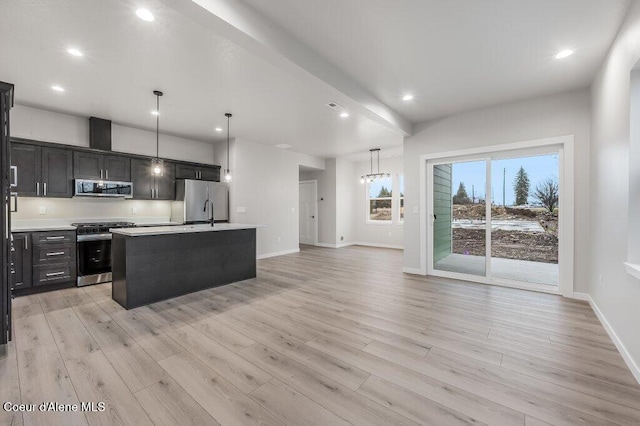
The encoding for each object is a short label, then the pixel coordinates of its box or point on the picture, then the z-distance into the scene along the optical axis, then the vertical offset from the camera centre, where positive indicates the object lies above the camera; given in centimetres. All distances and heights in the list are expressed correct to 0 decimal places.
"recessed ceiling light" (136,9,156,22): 220 +163
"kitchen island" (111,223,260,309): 334 -70
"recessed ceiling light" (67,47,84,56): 279 +166
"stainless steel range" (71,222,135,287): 428 -68
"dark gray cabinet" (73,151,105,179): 447 +77
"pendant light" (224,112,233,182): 466 +167
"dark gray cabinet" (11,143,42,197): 396 +64
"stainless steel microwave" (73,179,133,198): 446 +39
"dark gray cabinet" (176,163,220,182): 572 +87
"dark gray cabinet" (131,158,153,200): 513 +62
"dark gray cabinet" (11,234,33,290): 370 -71
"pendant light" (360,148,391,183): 753 +100
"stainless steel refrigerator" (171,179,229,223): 554 +20
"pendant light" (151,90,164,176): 379 +164
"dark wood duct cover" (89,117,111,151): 471 +137
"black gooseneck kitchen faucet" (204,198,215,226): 561 +17
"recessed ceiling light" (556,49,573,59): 282 +167
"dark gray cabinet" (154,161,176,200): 546 +56
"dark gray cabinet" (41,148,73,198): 420 +61
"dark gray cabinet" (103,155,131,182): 479 +78
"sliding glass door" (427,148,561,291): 414 -12
